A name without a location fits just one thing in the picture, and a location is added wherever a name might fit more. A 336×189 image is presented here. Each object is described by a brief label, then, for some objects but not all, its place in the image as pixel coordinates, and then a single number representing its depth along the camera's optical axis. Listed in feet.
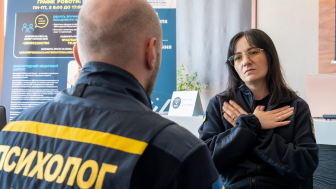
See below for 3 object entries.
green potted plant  12.14
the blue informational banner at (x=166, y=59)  12.50
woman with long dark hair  4.08
